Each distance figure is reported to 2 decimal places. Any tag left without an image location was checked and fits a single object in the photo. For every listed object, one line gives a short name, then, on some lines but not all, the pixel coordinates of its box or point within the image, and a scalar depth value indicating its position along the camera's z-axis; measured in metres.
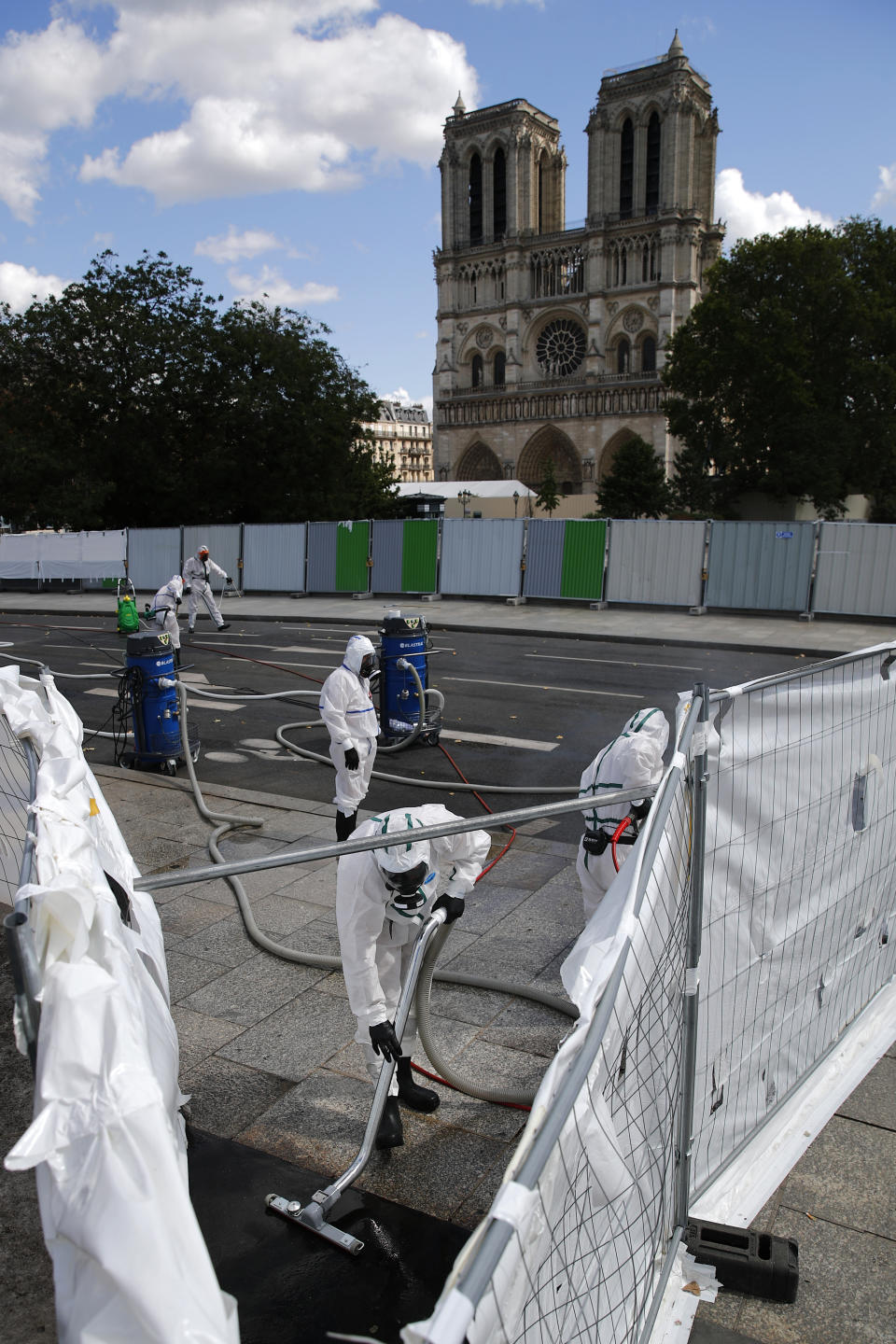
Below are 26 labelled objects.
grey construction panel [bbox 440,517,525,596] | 23.41
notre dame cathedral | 70.44
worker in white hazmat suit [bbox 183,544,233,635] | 18.50
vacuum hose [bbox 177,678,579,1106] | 3.64
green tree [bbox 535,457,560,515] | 62.19
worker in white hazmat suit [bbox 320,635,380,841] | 6.95
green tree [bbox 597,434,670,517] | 54.78
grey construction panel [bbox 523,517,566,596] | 22.62
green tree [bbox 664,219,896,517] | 31.67
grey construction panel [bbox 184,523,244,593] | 26.86
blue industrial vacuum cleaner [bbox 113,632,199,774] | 9.09
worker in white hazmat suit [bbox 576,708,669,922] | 4.46
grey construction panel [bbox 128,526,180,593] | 27.74
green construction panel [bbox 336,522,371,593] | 25.09
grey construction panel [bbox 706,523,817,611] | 19.98
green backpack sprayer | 18.36
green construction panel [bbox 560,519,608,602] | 22.14
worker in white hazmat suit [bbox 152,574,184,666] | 13.81
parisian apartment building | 152.12
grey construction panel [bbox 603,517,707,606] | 21.17
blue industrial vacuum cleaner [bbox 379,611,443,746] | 9.82
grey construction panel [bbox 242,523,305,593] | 25.98
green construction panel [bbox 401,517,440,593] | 24.27
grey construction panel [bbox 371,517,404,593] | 24.73
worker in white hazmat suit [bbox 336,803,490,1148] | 3.54
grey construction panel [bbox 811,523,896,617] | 19.03
